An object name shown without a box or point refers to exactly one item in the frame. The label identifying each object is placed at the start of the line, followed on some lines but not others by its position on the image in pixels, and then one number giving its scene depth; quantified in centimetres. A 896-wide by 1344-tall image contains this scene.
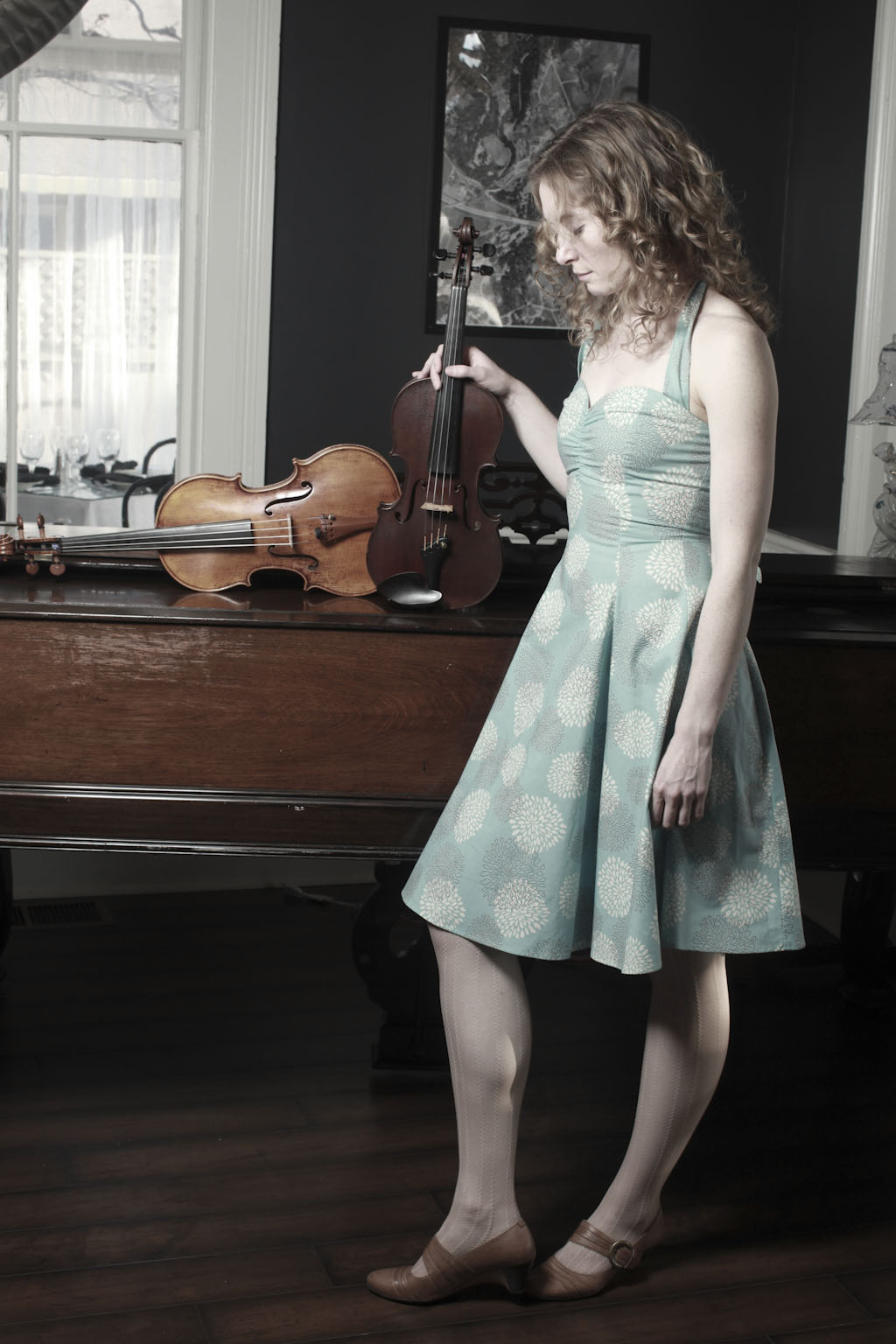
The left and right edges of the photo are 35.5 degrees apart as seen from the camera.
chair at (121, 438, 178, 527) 411
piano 200
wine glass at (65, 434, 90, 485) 407
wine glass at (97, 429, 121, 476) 408
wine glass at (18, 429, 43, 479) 402
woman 173
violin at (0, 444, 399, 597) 215
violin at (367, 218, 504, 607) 208
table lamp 277
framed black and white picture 401
